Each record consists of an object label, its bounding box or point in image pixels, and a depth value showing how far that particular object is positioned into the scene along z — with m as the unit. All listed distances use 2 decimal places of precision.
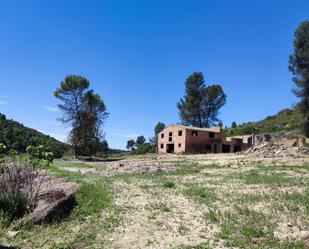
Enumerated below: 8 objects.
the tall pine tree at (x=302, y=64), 26.85
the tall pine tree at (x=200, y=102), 44.22
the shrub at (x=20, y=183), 6.19
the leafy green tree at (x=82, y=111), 30.94
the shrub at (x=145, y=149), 48.47
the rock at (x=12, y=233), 5.37
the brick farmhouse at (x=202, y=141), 33.29
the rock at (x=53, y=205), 5.90
